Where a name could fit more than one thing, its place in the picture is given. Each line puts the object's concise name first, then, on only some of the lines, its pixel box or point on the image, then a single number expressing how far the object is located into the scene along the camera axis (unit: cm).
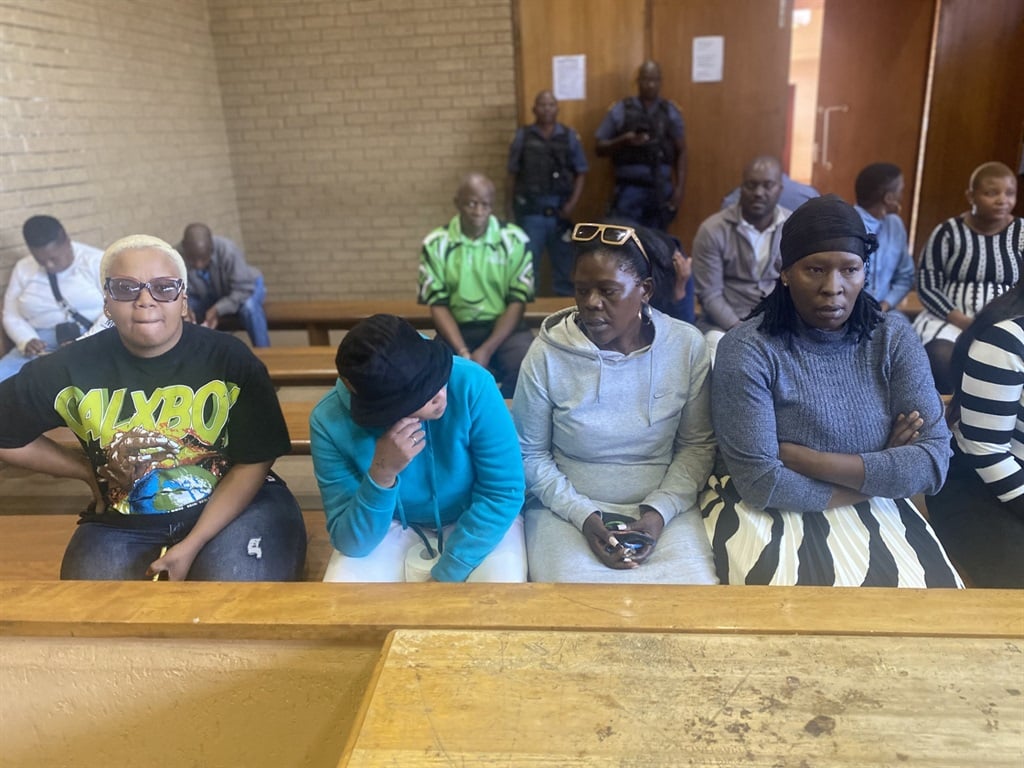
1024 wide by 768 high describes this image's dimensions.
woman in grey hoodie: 193
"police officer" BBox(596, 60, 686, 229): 578
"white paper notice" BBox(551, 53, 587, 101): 606
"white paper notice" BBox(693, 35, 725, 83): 595
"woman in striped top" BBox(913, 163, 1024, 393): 322
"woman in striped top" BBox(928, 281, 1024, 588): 182
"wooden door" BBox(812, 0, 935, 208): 594
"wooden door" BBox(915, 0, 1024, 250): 567
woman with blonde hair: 185
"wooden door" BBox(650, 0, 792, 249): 589
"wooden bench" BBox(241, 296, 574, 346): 457
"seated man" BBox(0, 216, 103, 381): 393
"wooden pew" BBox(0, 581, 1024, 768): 105
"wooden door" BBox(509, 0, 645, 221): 595
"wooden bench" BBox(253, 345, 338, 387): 346
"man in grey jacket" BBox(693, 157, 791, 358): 341
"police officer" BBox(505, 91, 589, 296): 582
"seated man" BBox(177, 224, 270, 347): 464
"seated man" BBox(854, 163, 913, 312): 370
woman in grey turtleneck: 174
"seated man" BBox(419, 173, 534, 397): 368
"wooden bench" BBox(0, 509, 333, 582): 212
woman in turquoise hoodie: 160
